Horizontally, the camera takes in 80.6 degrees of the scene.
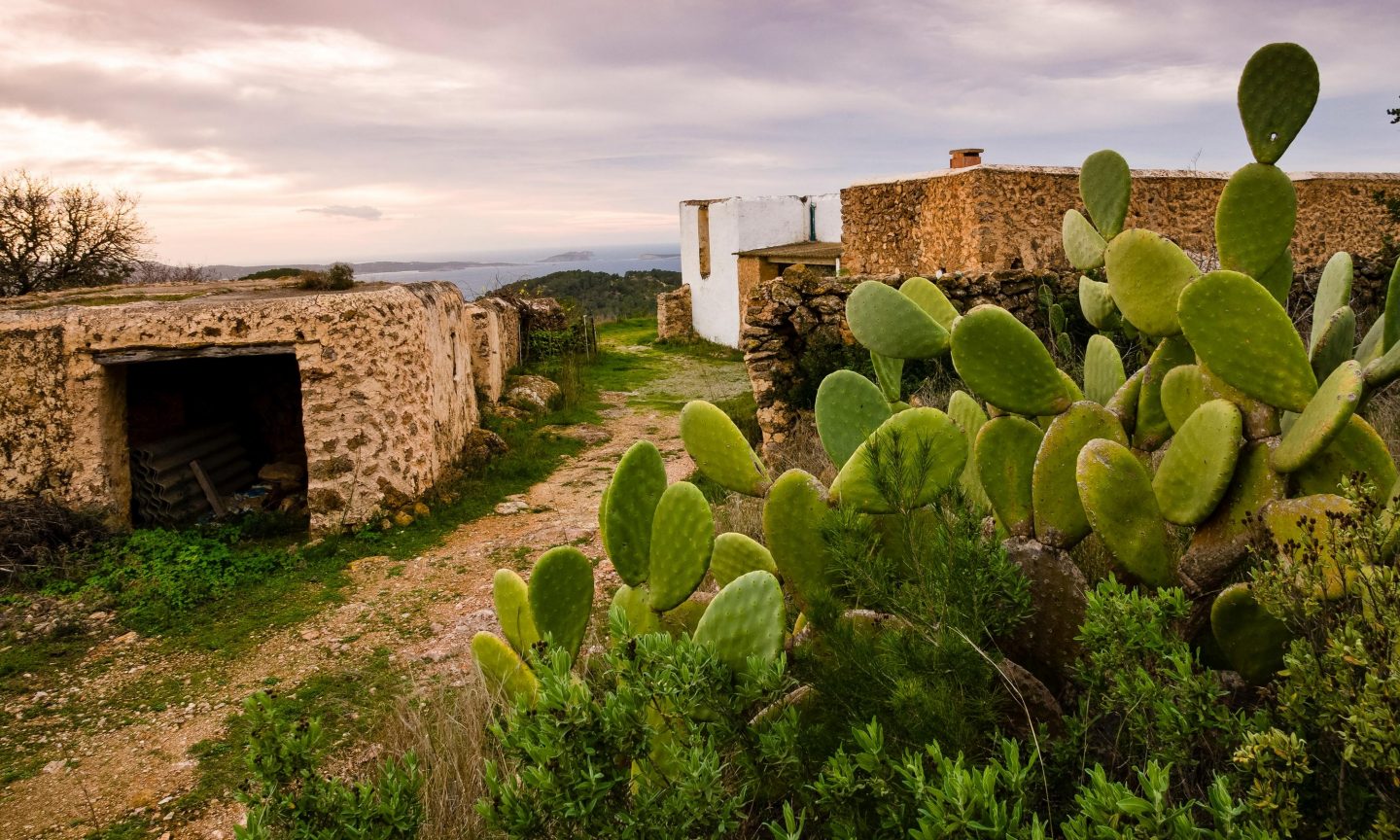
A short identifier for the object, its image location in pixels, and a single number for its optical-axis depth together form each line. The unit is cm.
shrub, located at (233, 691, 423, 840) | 134
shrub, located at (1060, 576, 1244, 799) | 128
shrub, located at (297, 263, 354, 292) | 647
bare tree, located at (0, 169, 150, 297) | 1180
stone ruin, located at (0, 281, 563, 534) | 507
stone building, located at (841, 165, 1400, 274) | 842
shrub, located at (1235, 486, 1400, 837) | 109
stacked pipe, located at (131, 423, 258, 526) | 565
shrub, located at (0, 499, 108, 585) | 450
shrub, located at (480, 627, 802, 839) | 126
